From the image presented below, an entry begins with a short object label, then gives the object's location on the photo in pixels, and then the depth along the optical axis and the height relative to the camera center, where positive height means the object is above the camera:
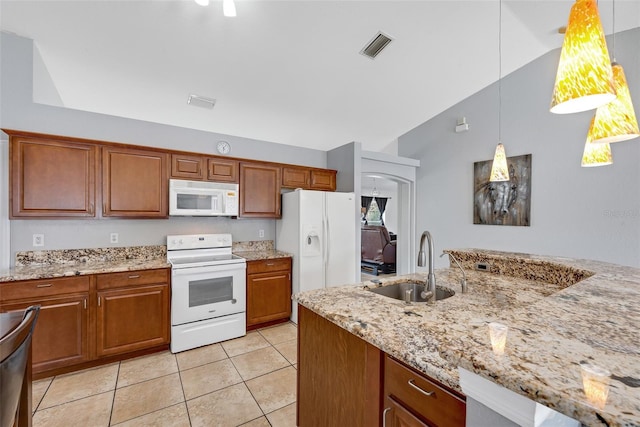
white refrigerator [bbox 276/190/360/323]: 3.37 -0.32
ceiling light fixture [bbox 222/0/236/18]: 1.88 +1.46
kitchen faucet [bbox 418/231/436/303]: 1.57 -0.34
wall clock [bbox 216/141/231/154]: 3.58 +0.89
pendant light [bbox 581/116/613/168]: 1.76 +0.40
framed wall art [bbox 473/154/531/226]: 3.70 +0.28
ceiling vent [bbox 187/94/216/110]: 3.07 +1.31
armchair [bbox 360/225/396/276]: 6.31 -0.87
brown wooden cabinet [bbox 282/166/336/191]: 3.74 +0.52
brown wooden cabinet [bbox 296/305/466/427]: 0.87 -0.68
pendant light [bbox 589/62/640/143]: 1.22 +0.45
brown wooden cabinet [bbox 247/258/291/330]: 3.15 -0.95
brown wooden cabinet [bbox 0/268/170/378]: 2.17 -0.91
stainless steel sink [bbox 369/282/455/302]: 1.73 -0.51
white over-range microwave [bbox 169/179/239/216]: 2.94 +0.17
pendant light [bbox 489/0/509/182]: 2.29 +0.41
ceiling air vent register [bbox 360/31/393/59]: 2.77 +1.82
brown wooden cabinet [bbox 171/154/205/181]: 2.97 +0.53
